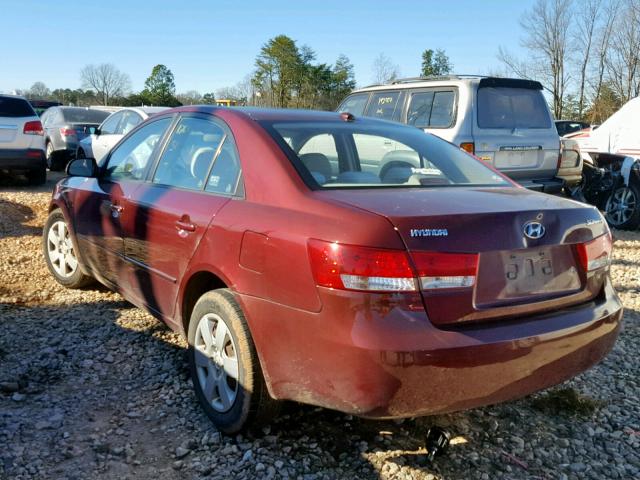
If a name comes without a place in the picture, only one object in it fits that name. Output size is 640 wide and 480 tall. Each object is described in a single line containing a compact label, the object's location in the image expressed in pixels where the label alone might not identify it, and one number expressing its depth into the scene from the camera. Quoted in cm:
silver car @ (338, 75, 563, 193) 724
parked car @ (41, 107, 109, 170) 1363
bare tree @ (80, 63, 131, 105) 6512
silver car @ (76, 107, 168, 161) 1037
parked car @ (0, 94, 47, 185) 1033
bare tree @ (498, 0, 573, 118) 3206
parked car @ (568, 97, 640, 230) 842
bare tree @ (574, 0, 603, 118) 3086
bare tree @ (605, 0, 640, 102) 2813
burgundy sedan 222
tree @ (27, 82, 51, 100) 6685
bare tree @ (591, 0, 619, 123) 2962
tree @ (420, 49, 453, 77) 5647
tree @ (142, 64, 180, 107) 6794
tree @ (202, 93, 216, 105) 5346
